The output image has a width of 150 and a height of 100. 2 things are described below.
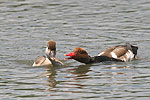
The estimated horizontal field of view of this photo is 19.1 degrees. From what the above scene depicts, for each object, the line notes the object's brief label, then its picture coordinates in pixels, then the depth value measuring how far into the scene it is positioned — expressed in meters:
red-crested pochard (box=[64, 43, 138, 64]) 15.46
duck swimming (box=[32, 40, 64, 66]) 15.15
